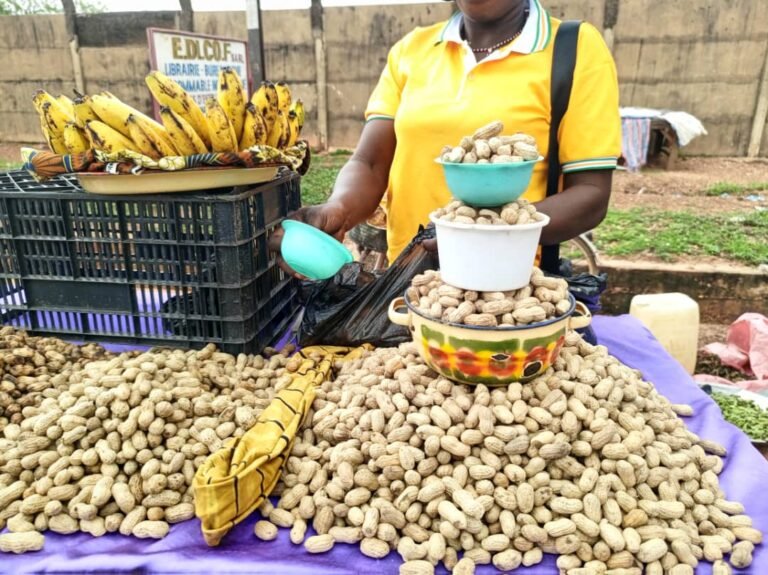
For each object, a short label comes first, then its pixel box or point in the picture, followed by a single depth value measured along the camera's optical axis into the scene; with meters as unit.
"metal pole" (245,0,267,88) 4.39
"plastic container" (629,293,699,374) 3.28
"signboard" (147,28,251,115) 3.99
